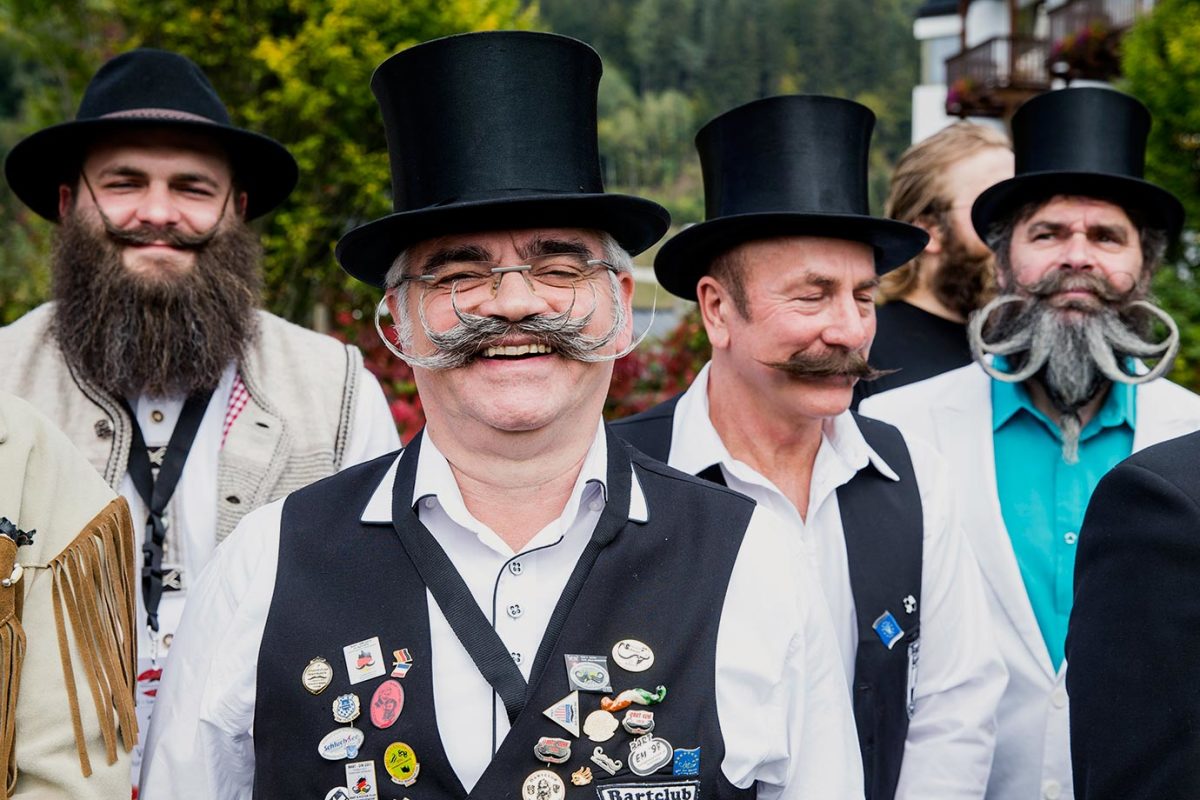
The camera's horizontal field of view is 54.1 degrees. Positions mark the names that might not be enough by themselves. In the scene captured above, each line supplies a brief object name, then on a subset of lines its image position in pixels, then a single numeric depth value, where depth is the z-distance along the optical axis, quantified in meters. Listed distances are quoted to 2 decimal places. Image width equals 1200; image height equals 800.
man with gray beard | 3.03
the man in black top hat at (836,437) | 2.73
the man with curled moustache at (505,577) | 2.00
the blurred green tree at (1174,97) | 11.52
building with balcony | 19.14
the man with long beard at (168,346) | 3.07
